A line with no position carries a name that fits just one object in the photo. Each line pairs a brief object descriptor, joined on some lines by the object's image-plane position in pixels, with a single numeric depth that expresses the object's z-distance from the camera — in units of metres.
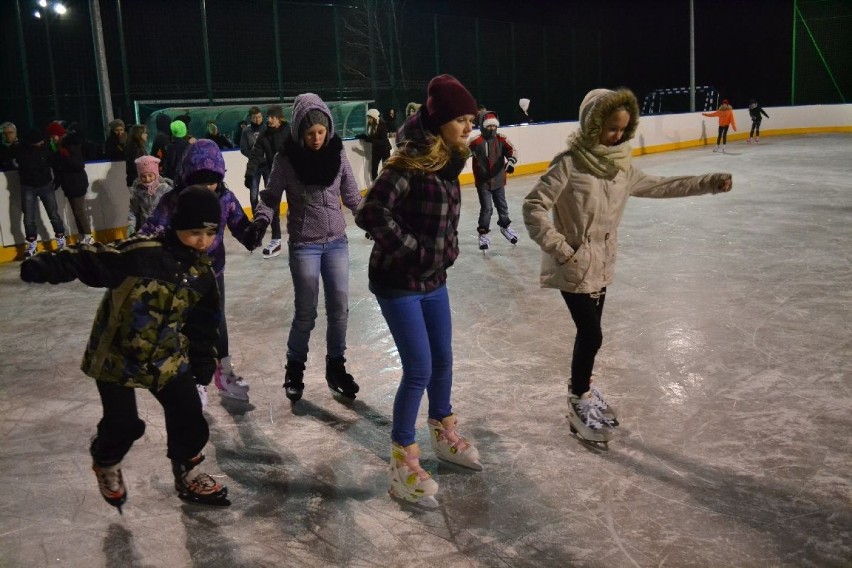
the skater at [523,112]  18.16
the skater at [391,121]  15.58
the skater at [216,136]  11.58
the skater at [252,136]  9.93
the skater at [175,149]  8.79
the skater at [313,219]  3.98
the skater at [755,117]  21.27
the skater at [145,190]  5.14
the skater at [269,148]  8.23
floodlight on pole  14.92
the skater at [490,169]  8.25
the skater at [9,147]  9.13
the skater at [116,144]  10.16
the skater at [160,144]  9.34
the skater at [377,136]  12.95
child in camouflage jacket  2.82
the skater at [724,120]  19.25
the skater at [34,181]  8.88
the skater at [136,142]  8.71
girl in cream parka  3.39
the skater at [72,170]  9.15
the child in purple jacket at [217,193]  3.70
